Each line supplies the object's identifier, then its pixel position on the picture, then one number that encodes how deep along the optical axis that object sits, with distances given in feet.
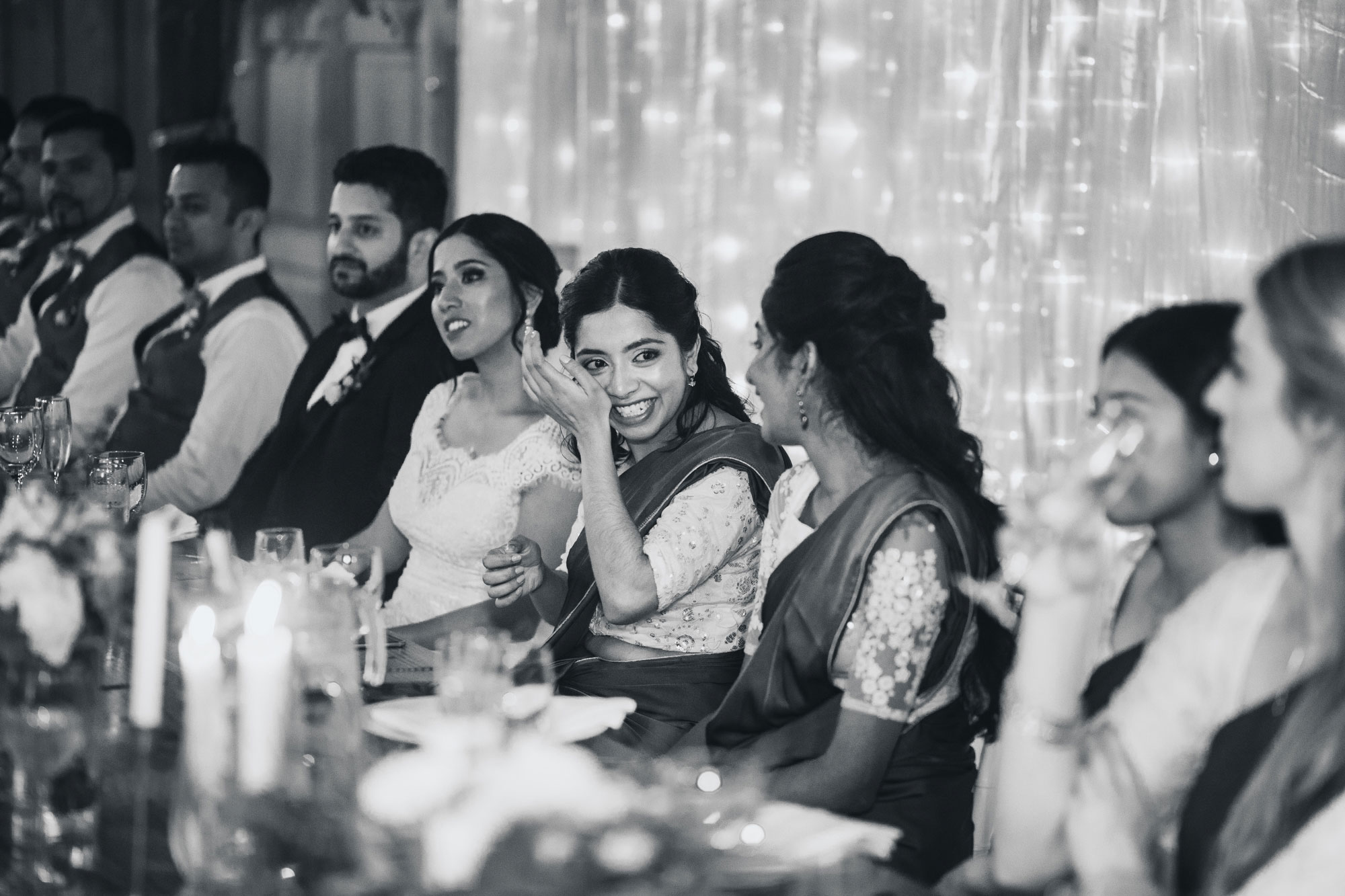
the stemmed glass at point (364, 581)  6.77
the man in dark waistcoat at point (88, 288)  16.79
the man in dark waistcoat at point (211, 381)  14.53
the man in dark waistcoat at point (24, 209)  20.31
